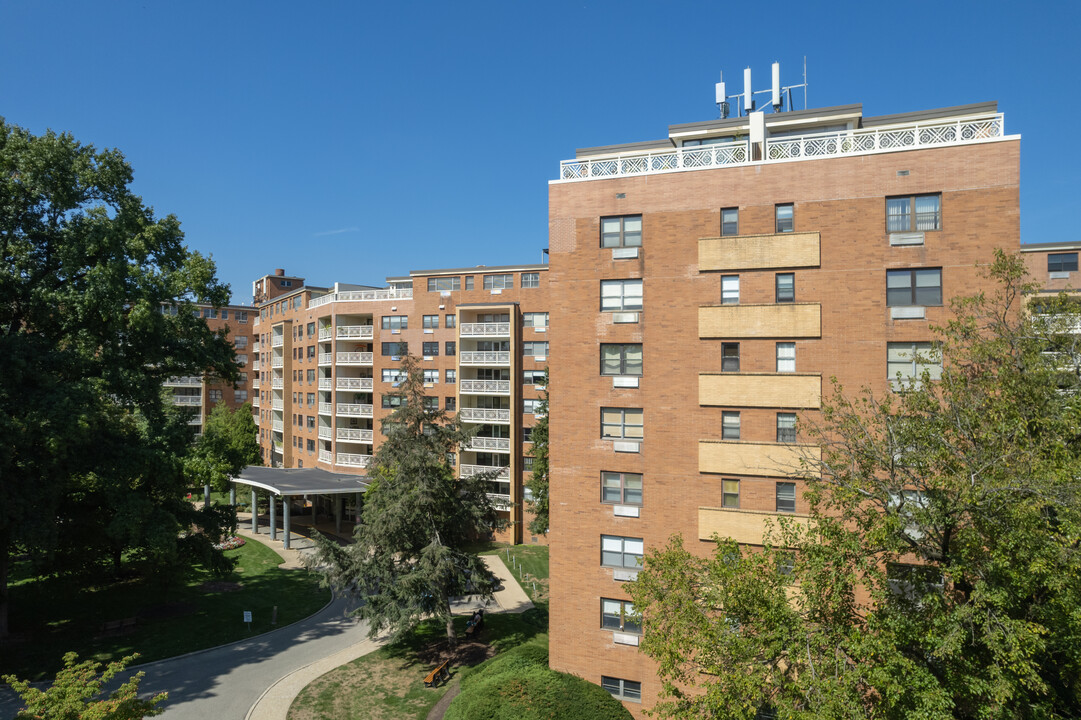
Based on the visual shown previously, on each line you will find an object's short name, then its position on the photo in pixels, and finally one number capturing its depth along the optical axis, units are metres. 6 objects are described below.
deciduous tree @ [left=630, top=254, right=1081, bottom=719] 11.41
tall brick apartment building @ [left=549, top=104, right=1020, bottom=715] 18.69
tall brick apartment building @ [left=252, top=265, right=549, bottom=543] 47.19
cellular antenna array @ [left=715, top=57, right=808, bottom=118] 27.58
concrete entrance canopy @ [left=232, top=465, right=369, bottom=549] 44.28
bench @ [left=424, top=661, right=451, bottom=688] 24.36
